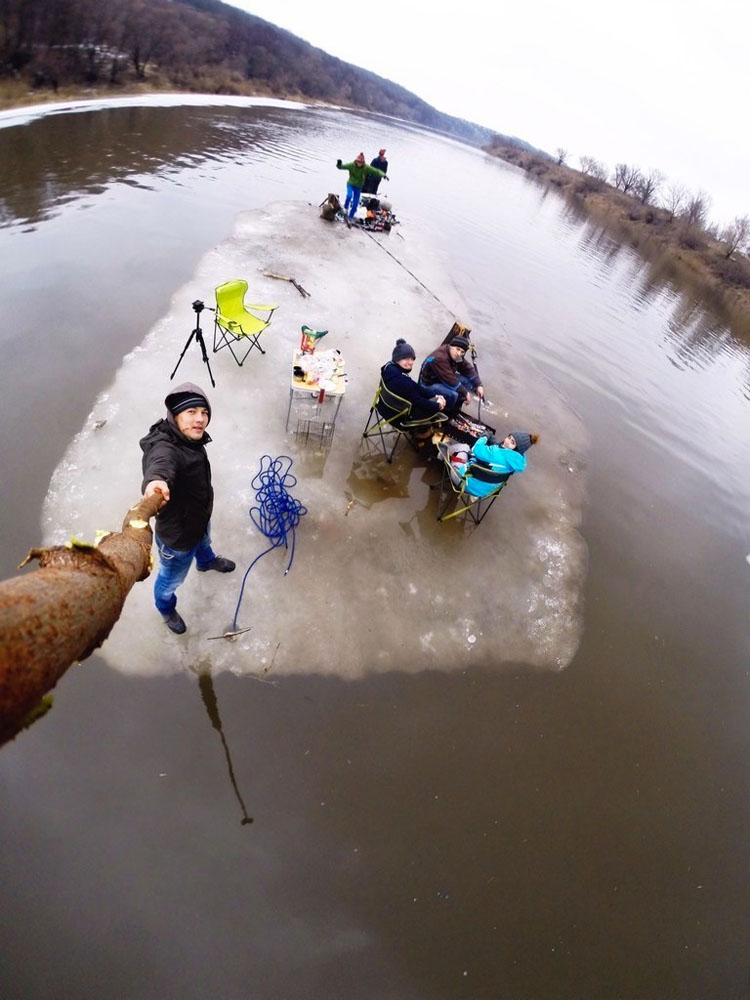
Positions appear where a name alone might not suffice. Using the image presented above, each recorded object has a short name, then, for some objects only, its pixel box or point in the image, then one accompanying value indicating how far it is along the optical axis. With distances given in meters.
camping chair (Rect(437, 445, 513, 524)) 4.85
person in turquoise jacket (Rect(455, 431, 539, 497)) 4.73
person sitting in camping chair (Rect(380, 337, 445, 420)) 5.16
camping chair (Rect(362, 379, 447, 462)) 5.29
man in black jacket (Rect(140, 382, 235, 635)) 2.74
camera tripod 5.34
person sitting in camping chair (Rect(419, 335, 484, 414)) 6.16
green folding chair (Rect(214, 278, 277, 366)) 6.32
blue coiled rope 4.69
